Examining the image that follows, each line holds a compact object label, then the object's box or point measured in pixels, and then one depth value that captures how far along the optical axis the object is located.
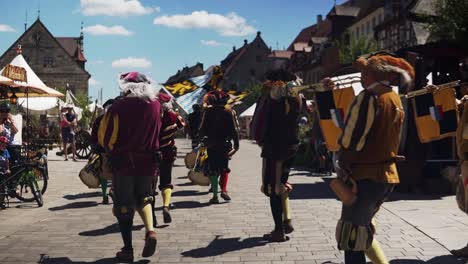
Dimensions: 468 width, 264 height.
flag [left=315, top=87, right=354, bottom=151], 5.24
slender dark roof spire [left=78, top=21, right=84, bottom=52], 79.96
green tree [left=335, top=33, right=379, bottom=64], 36.62
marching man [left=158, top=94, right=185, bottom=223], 6.69
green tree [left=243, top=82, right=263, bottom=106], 56.97
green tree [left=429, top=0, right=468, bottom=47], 18.05
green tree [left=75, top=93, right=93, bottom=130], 29.97
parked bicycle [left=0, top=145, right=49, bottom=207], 8.06
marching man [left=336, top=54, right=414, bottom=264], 3.62
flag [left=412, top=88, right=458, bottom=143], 6.61
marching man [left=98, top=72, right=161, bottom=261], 4.81
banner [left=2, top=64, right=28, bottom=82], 10.61
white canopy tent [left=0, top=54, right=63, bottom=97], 11.95
